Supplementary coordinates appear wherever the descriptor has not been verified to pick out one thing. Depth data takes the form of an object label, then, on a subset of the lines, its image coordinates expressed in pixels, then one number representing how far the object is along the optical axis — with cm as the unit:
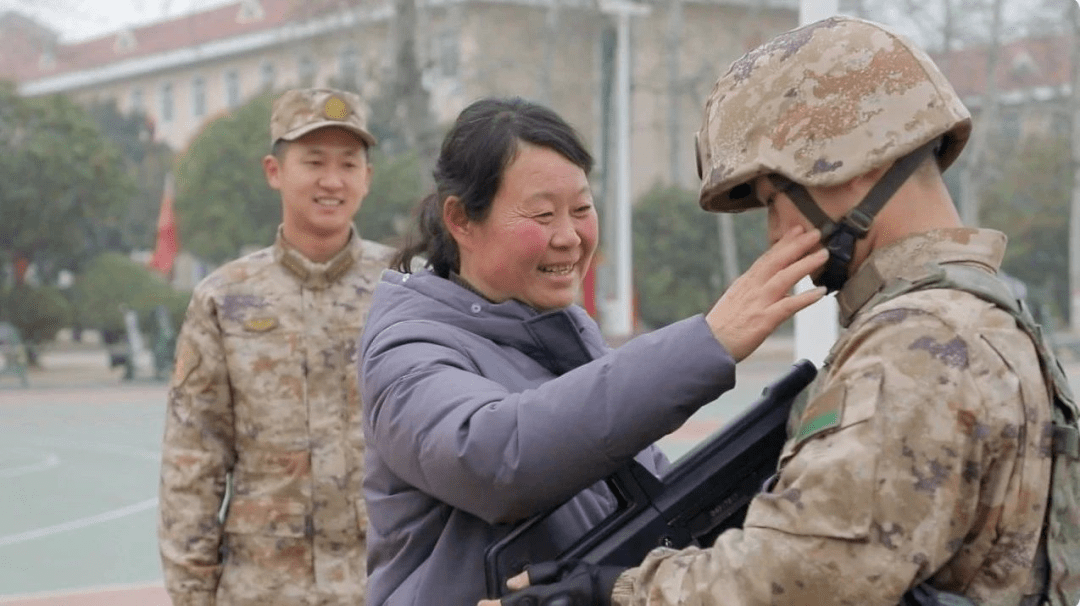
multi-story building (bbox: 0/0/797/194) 3431
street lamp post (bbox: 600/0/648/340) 2441
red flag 2341
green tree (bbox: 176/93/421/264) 3186
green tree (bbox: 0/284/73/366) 2586
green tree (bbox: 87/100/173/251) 4016
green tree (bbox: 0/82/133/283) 2678
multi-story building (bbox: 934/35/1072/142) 3372
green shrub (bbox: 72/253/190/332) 3022
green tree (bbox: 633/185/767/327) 2961
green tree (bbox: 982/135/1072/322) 3350
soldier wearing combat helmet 160
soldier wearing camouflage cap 367
